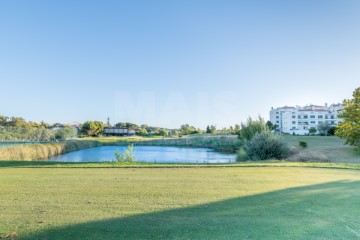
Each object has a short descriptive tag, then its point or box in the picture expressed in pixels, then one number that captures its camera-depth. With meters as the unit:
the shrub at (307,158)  22.12
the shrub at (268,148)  23.22
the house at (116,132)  118.92
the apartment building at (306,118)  95.25
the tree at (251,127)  28.40
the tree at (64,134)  52.06
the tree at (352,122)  28.92
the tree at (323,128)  76.68
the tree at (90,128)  96.56
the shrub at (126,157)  17.95
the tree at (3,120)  74.82
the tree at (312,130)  83.94
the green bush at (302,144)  40.37
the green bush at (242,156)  24.31
